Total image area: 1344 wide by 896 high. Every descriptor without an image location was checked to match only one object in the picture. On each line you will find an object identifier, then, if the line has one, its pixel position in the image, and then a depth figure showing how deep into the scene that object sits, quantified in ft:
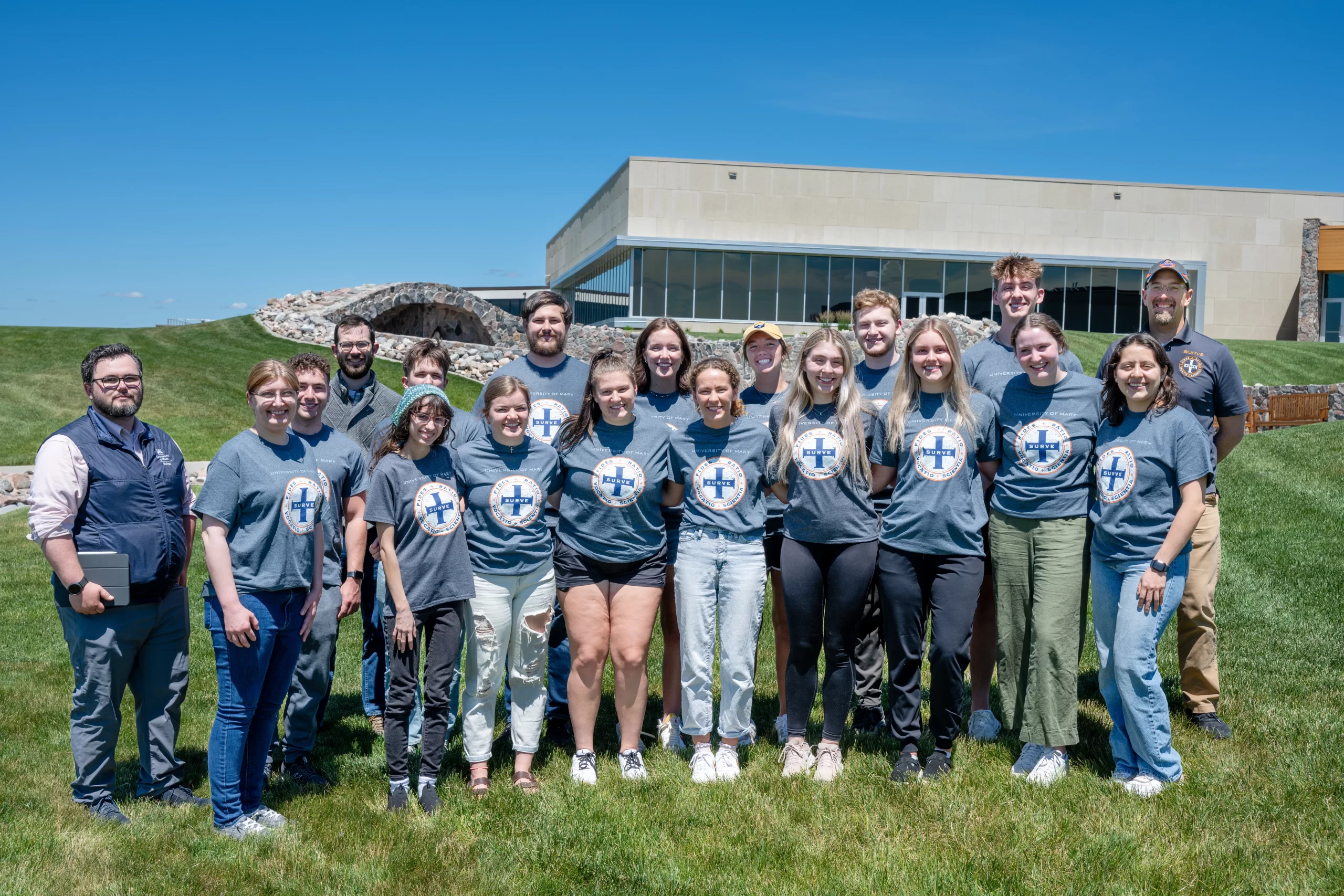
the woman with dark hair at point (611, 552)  14.88
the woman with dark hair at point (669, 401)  15.99
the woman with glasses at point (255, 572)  12.44
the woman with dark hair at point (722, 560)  14.88
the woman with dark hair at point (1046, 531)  14.44
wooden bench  61.72
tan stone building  117.08
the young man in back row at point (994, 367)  16.06
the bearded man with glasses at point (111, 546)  12.92
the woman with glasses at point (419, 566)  13.84
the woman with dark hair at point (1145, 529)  13.65
